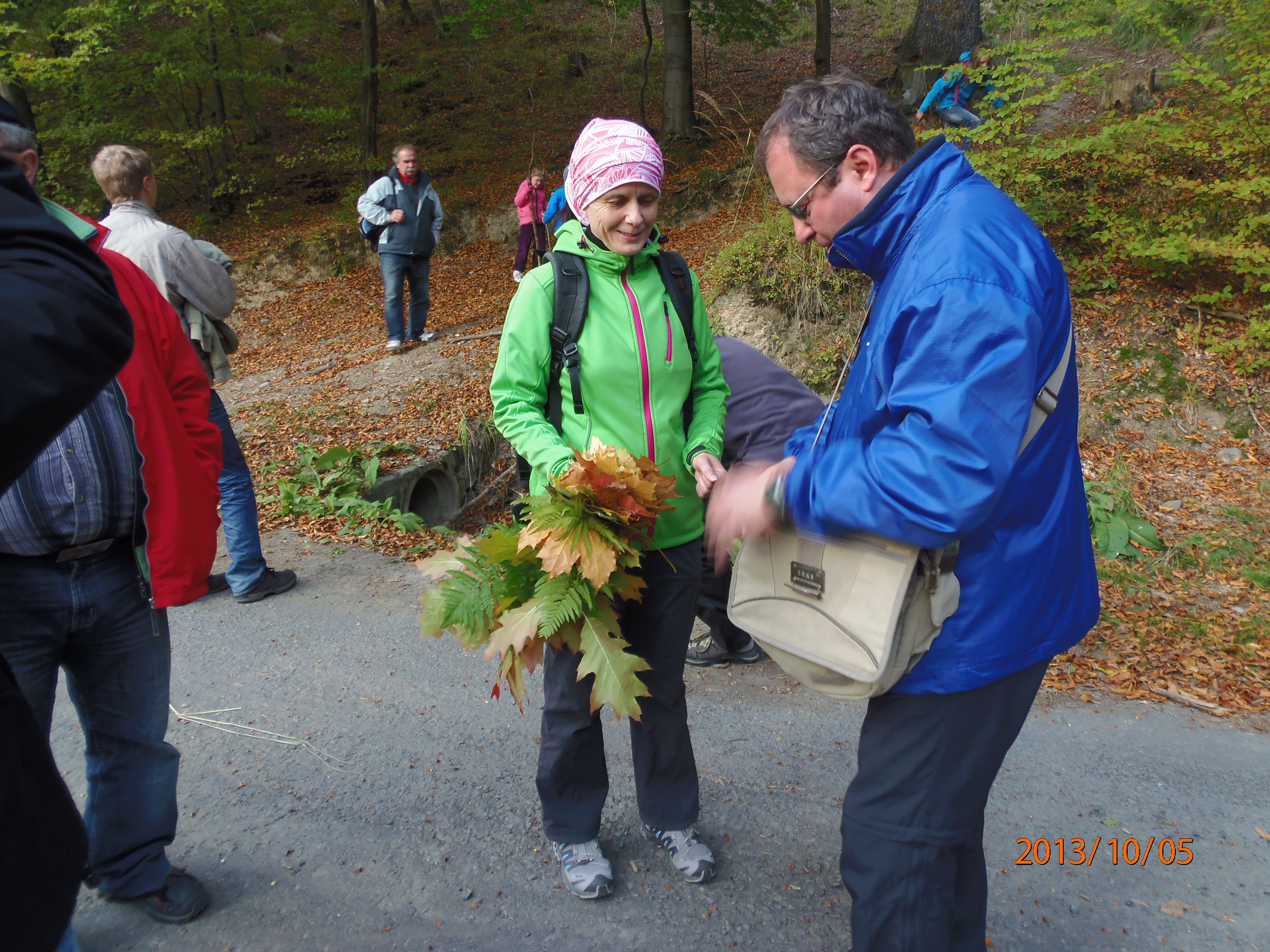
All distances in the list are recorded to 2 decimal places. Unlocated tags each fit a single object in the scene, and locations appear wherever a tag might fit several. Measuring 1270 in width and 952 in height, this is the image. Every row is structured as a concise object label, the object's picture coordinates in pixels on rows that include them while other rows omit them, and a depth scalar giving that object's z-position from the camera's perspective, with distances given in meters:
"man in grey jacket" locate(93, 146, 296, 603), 4.20
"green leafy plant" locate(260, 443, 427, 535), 6.36
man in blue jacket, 1.50
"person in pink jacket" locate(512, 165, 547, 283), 12.39
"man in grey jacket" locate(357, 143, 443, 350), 9.64
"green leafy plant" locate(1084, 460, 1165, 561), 5.49
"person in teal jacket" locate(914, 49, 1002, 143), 10.36
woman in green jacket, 2.46
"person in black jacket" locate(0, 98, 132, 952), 1.02
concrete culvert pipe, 7.57
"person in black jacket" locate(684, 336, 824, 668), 3.96
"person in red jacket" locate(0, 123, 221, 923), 2.24
